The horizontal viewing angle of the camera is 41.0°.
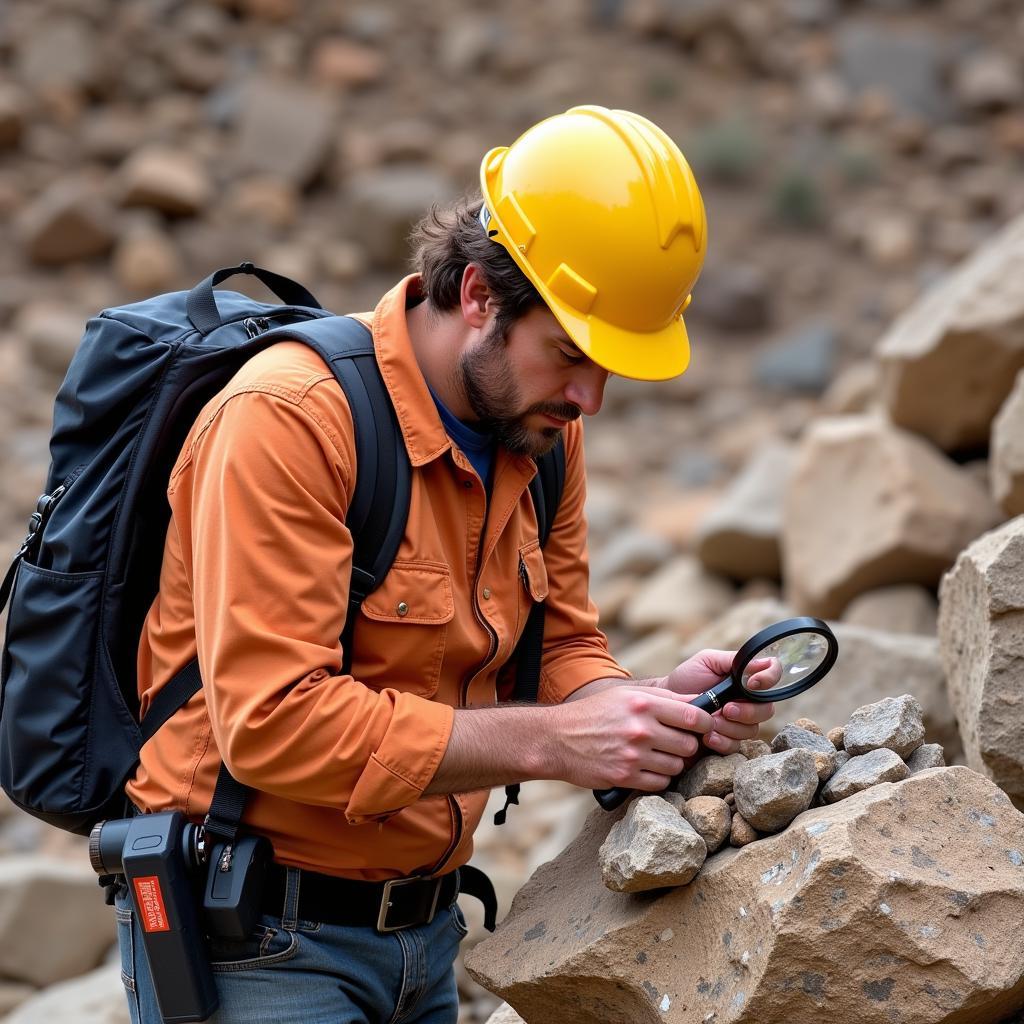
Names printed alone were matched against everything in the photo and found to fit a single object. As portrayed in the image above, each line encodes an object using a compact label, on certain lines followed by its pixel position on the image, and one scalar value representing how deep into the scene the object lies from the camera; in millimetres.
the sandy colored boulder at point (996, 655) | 2912
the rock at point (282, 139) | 13539
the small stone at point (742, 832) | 2492
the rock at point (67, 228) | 11836
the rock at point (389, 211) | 12758
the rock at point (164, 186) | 12375
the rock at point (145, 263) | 11797
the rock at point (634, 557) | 9031
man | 2268
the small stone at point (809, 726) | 2718
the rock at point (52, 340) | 10844
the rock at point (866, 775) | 2471
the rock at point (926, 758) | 2604
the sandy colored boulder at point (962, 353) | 5379
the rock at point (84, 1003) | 4293
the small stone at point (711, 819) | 2498
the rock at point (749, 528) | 7277
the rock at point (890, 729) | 2607
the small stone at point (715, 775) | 2555
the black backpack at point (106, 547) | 2512
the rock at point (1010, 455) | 4398
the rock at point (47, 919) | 5105
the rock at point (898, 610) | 5422
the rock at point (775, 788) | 2430
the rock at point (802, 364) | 12266
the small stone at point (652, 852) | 2400
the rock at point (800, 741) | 2623
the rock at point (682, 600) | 7485
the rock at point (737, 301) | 13180
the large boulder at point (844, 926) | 2266
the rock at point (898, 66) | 15820
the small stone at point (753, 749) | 2639
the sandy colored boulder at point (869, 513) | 5465
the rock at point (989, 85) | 15328
